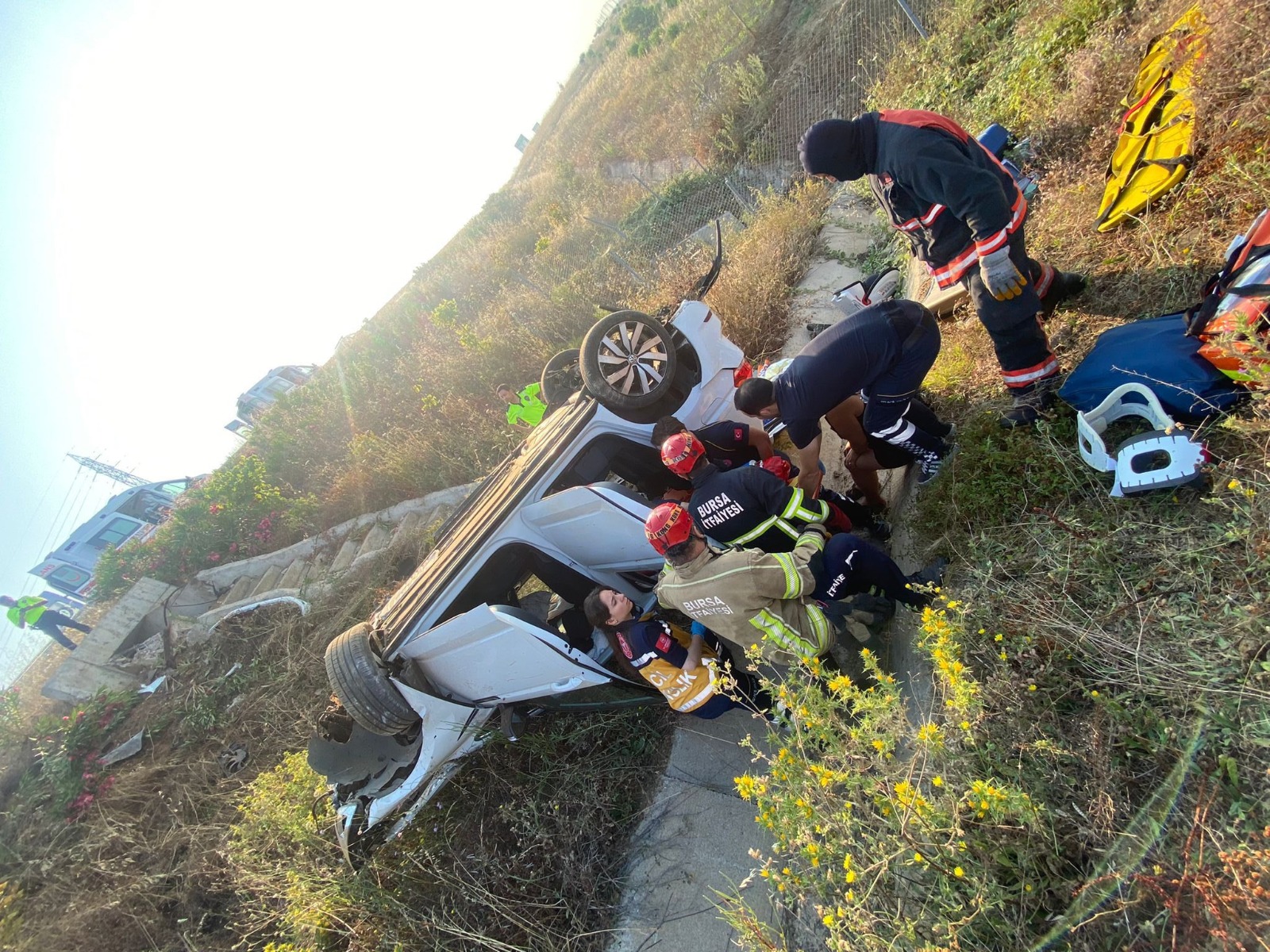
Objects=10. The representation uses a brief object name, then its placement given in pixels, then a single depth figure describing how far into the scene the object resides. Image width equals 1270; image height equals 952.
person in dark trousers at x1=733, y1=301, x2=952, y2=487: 2.65
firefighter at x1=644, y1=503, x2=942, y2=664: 2.25
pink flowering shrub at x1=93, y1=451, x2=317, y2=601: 8.52
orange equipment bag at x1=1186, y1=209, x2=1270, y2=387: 1.72
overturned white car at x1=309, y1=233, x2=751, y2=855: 2.76
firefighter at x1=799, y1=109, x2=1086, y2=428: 2.39
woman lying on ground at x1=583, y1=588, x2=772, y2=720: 2.66
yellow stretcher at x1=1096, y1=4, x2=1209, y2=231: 2.75
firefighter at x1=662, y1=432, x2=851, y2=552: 2.55
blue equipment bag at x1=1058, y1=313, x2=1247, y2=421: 1.98
